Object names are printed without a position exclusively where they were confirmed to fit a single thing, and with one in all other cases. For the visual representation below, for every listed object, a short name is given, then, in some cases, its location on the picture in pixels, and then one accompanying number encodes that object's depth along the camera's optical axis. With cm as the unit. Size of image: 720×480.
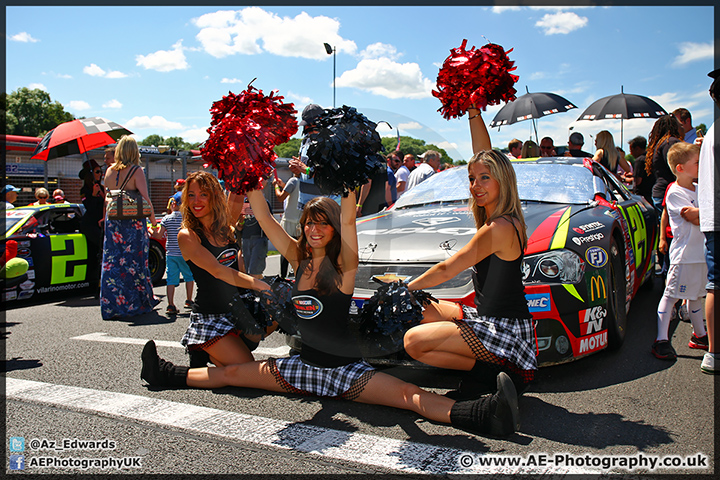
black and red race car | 336
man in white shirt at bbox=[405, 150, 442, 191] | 805
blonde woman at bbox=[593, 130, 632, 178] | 816
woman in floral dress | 608
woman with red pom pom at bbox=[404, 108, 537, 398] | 296
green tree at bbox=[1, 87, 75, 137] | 6462
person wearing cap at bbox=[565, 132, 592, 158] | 870
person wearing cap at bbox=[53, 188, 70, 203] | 1244
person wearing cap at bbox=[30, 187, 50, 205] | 1017
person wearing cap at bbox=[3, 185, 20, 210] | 862
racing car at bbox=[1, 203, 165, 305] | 674
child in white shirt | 411
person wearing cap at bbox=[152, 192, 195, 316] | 632
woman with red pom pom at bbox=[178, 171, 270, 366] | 359
